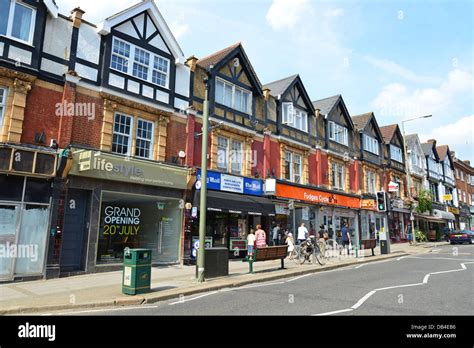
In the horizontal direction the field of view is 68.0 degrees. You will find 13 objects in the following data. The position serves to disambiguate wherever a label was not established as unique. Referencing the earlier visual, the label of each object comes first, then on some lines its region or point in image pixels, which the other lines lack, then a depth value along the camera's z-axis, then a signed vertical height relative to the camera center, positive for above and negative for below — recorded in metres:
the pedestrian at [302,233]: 18.19 -0.04
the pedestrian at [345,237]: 20.55 -0.22
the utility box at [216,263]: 11.59 -1.08
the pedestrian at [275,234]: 19.42 -0.13
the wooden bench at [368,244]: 19.19 -0.55
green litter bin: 8.98 -1.11
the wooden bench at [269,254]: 12.77 -0.83
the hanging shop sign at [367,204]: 27.22 +2.30
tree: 33.09 +2.98
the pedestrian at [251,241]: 15.46 -0.43
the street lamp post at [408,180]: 26.71 +4.27
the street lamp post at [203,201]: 11.03 +0.94
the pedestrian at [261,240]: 15.52 -0.37
